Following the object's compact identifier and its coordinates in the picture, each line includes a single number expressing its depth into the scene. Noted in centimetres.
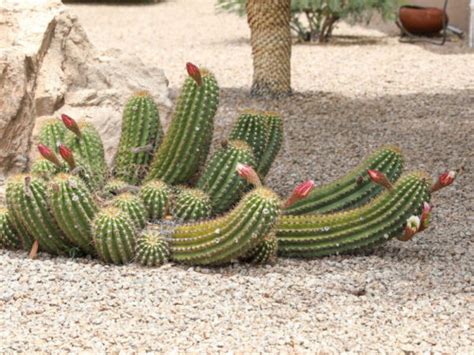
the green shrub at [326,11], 1299
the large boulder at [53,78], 599
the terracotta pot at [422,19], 1377
